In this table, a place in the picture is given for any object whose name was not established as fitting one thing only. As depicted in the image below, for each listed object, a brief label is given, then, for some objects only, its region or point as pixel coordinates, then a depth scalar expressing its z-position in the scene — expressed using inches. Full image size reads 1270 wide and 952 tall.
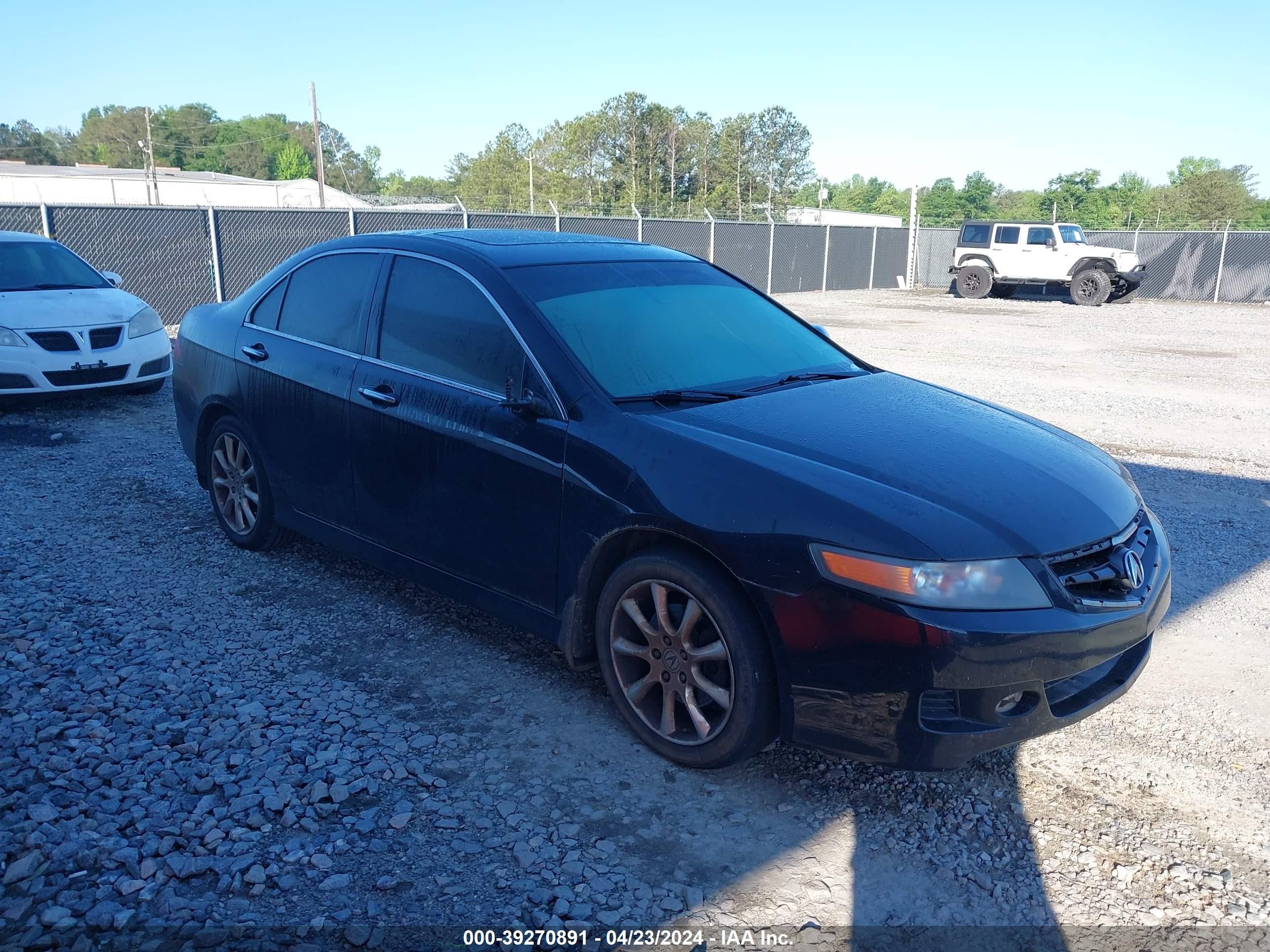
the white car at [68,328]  322.0
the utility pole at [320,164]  1744.6
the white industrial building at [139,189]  1867.6
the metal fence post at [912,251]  1232.2
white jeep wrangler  943.0
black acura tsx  106.5
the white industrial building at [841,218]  2581.2
